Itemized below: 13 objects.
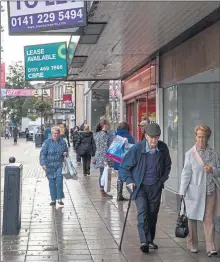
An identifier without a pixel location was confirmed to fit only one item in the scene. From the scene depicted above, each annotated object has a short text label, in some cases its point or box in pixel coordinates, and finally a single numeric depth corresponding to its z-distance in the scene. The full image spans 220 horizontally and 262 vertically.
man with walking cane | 6.70
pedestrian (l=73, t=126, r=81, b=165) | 22.24
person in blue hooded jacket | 10.75
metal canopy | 7.55
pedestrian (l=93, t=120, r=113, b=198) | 11.62
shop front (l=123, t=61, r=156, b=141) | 13.75
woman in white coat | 6.49
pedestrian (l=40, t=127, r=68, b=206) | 10.45
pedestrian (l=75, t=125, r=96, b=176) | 17.09
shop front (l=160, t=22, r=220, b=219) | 9.66
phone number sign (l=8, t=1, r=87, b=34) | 7.17
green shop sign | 13.91
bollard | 7.61
